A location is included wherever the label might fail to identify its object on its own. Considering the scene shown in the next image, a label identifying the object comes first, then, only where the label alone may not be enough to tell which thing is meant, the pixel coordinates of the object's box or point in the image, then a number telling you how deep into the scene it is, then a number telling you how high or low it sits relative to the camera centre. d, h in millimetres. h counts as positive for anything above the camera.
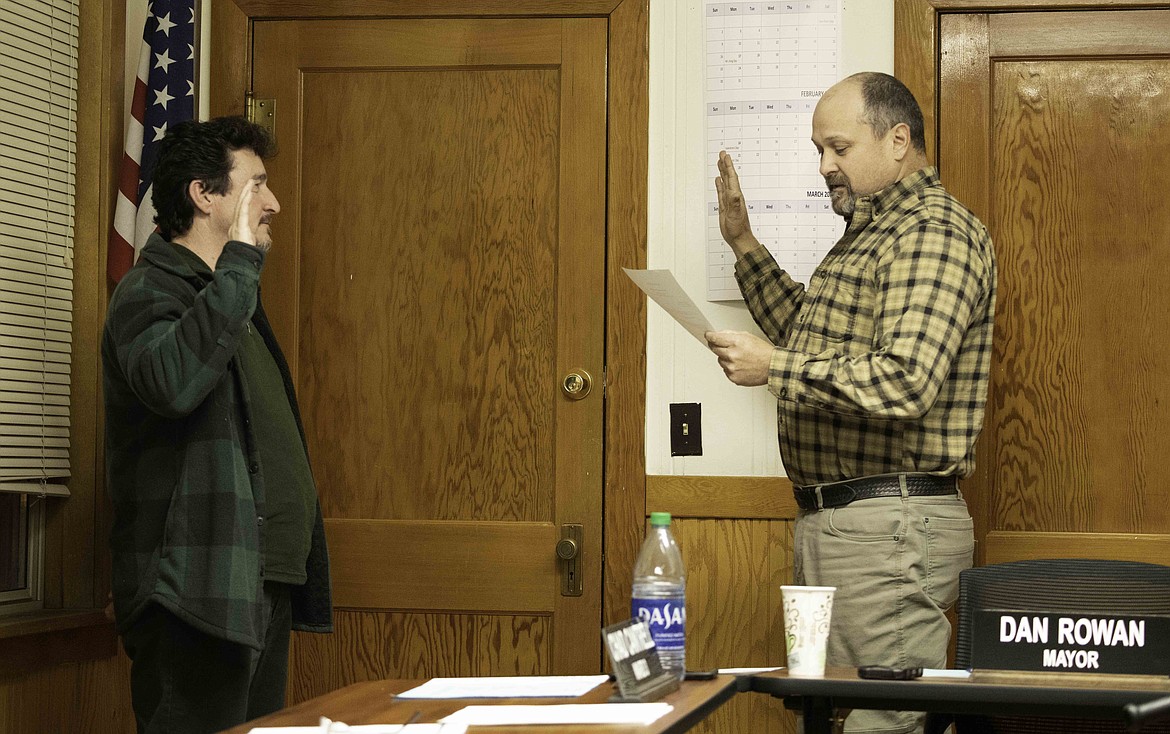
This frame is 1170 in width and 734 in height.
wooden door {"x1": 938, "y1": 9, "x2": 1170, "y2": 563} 6786 +483
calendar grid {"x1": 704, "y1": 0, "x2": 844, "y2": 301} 6854 +813
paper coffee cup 5665 -148
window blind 6561 +497
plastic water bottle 5545 -87
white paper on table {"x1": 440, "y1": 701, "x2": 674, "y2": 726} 5344 -197
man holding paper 6122 +186
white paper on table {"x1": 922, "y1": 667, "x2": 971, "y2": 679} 5663 -211
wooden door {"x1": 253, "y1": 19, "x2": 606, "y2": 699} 6945 +356
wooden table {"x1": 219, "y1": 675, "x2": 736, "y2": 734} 5331 -208
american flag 6808 +819
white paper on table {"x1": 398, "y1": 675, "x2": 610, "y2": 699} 5545 -216
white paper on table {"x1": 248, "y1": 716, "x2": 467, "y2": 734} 5250 -188
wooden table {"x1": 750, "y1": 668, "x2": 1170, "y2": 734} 5515 -214
